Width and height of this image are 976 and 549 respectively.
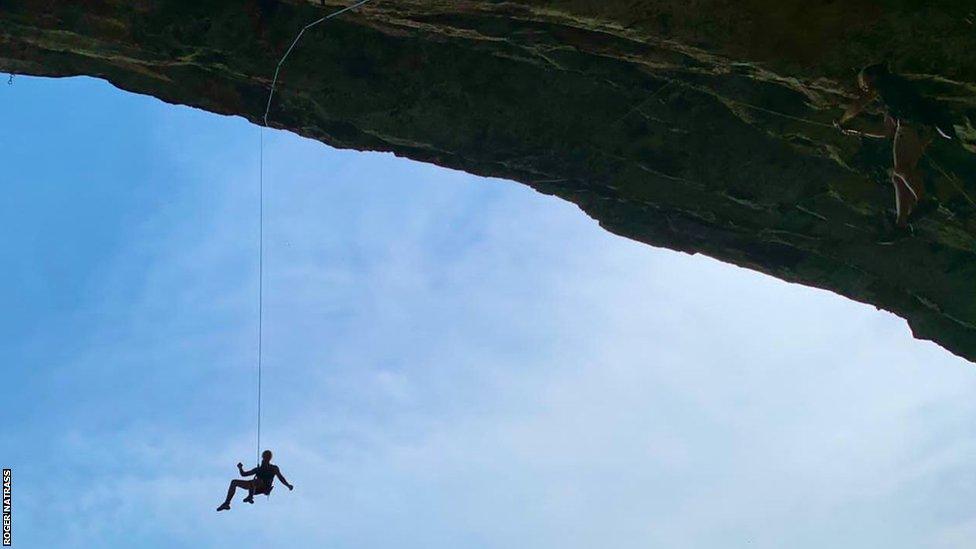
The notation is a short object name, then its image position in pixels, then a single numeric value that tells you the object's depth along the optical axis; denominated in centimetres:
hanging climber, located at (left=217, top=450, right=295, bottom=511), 1441
